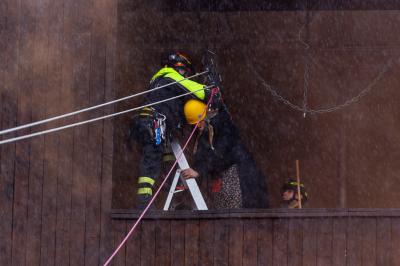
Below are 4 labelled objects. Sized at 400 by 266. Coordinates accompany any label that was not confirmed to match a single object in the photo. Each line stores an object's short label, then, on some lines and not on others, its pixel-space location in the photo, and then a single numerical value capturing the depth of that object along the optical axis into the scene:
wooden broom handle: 21.58
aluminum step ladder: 19.61
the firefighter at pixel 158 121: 18.86
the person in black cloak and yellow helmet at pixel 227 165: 19.92
